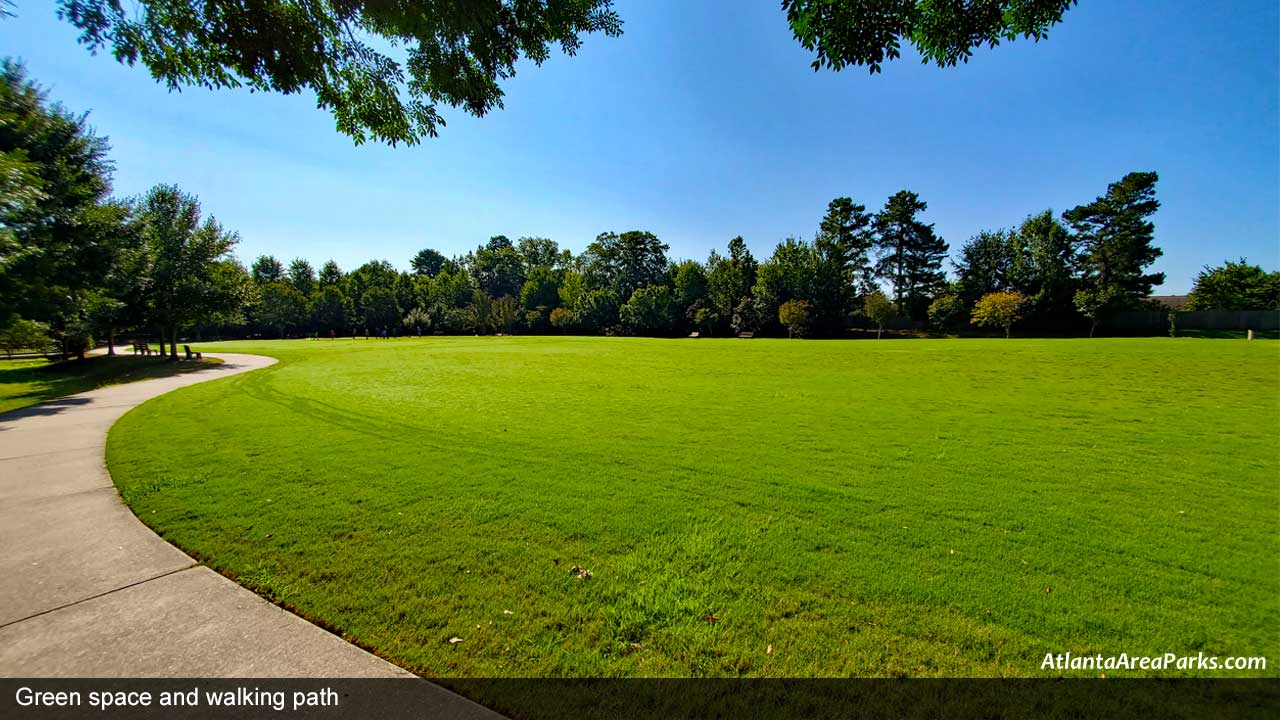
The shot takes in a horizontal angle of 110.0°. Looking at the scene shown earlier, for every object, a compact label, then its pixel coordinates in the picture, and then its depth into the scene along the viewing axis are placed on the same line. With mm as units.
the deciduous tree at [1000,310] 47656
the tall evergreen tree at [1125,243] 48156
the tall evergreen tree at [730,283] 62875
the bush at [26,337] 15456
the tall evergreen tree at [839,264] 56000
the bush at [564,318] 71625
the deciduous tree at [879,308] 50844
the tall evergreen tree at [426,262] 125938
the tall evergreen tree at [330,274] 104562
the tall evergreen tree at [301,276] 101875
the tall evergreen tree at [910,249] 62938
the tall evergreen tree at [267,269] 104562
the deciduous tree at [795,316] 53000
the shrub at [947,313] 53319
